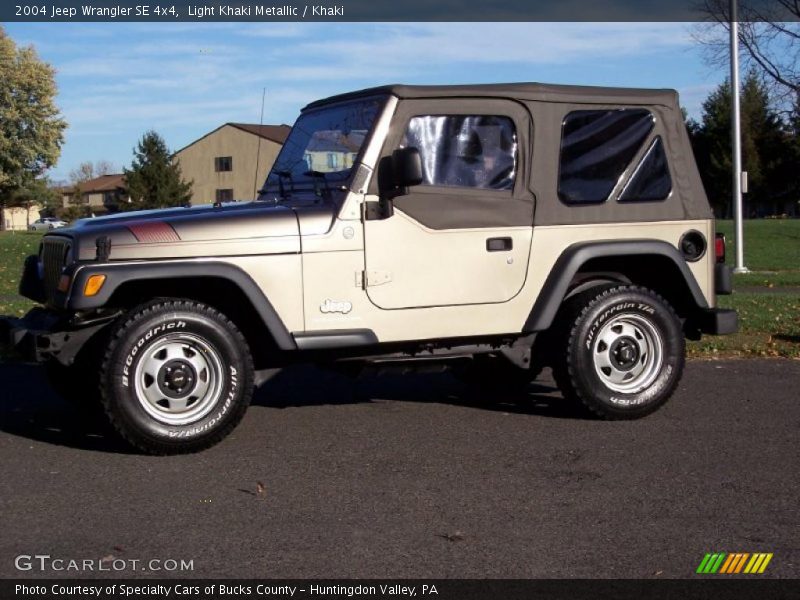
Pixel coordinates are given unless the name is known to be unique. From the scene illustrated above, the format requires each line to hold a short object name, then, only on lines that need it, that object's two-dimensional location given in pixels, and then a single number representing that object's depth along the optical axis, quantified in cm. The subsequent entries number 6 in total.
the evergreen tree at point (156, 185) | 5188
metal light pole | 2252
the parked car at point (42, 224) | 10784
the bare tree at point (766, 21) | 2762
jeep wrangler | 608
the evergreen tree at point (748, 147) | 8188
